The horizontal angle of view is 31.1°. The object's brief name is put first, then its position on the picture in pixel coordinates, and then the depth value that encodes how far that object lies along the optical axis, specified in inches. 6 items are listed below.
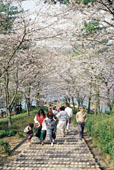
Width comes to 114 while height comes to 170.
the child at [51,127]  344.8
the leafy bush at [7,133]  444.3
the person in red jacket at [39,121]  353.7
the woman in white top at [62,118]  397.1
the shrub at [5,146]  295.4
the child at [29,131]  353.1
